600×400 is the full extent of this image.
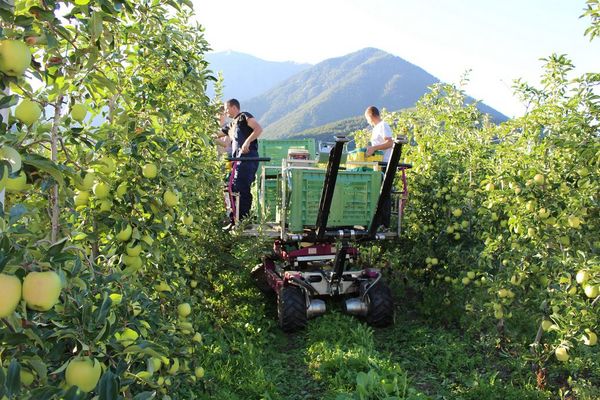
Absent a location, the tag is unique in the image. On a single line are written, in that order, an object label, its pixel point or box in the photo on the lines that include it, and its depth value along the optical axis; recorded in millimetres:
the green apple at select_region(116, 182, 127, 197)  2201
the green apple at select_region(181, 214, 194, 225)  3082
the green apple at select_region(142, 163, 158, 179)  2229
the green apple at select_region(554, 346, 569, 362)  3435
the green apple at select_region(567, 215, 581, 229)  3379
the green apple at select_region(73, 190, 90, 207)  2064
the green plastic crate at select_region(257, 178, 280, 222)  5839
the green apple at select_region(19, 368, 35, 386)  1141
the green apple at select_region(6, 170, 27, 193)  1180
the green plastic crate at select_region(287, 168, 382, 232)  5215
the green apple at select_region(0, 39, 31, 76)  1057
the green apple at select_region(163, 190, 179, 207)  2281
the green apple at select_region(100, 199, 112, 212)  2125
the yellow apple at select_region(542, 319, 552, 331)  3642
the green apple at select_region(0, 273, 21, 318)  940
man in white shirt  6086
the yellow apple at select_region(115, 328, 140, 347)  1354
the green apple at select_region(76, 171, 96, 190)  1635
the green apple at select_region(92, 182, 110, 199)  2035
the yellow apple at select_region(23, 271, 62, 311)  994
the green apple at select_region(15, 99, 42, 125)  1274
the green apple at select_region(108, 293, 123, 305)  1555
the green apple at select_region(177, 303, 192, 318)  2680
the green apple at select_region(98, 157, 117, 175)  1946
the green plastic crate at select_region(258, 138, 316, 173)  8352
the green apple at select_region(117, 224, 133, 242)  2092
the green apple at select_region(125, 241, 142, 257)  2133
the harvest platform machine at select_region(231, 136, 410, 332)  5152
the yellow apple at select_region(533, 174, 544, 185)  3615
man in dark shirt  6113
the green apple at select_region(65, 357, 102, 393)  1166
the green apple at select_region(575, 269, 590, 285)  2973
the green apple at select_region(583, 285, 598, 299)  2879
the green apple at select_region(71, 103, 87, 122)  1751
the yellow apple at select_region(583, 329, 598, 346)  3253
